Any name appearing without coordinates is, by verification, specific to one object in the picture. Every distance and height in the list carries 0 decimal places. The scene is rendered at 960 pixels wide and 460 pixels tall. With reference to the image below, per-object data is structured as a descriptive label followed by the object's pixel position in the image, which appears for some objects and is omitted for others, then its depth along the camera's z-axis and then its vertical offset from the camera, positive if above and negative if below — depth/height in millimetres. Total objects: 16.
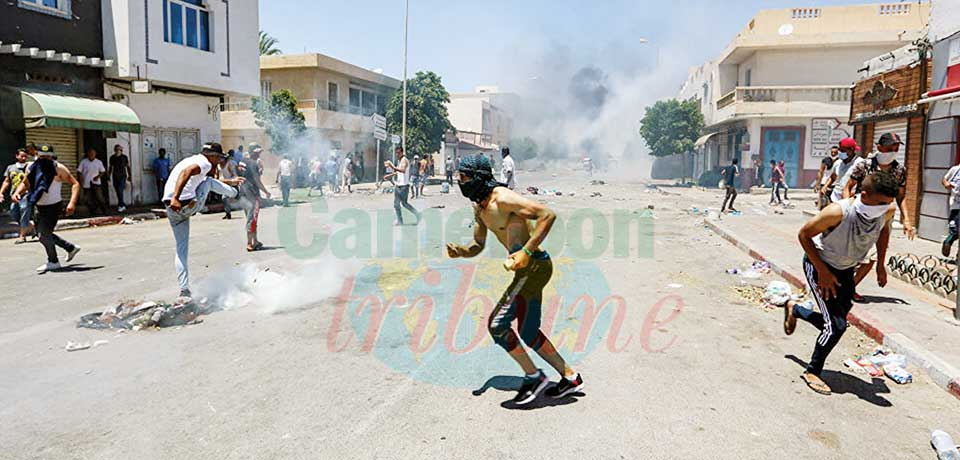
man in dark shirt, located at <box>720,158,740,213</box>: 18391 -161
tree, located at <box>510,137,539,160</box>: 70250 +2161
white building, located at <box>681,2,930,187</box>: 30391 +4841
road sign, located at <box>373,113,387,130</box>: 26098 +1772
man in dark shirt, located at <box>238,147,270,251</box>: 9953 -508
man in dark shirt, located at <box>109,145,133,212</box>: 16750 -237
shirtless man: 3785 -580
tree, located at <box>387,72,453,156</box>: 37750 +3078
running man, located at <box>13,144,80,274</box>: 8039 -375
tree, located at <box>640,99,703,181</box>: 40844 +2830
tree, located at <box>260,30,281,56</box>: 41844 +7490
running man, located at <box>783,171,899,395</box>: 4078 -454
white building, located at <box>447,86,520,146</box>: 66812 +5756
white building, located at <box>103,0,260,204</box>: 16266 +2586
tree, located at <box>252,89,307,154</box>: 27578 +1998
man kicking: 6305 -329
